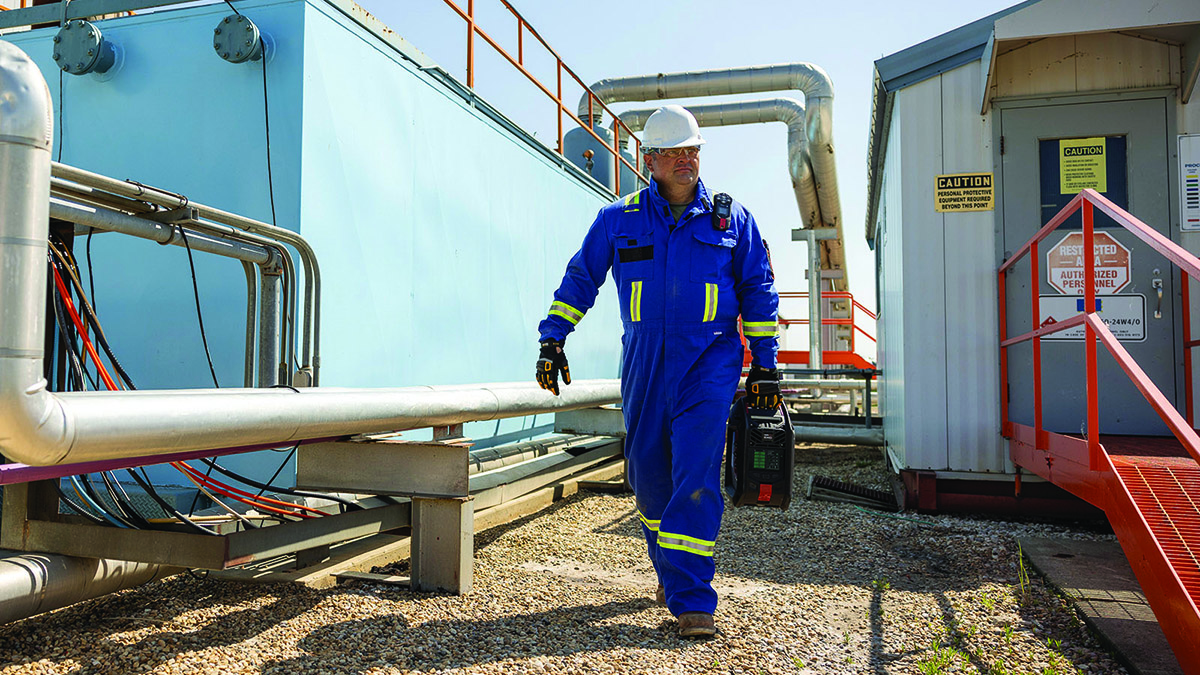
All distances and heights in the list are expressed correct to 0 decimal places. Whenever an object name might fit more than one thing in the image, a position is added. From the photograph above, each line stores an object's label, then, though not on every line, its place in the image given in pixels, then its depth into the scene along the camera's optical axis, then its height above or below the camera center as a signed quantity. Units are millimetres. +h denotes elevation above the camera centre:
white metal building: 4980 +1177
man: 2969 +151
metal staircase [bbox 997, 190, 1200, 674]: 2320 -424
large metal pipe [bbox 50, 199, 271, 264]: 2564 +489
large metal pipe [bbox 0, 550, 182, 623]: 2494 -687
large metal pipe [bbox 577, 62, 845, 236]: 13750 +4872
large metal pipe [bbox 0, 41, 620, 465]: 1716 -71
